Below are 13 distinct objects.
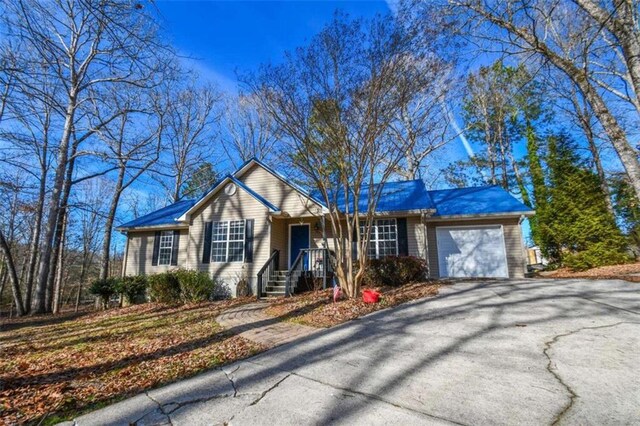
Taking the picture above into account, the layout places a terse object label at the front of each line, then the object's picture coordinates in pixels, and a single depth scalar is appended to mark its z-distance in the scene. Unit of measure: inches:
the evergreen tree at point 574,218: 480.7
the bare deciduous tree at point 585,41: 289.3
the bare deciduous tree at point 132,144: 381.4
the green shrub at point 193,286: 430.6
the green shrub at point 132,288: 492.4
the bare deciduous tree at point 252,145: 847.1
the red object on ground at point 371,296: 282.4
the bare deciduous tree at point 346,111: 290.8
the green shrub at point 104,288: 495.5
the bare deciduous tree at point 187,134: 801.6
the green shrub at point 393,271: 397.4
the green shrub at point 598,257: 471.5
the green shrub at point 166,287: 436.5
